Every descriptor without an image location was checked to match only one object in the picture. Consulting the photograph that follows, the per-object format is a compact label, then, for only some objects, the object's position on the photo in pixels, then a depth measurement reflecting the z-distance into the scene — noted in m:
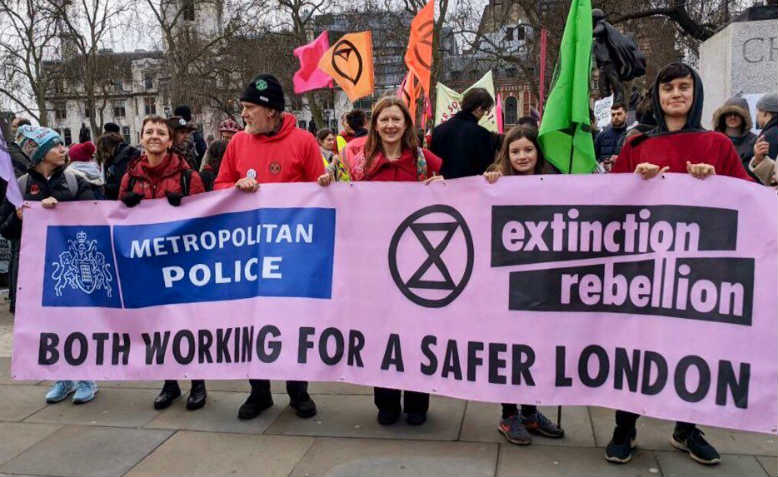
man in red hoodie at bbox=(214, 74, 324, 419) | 4.29
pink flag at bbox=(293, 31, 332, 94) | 8.88
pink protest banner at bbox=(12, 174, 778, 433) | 3.27
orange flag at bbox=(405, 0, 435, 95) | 7.74
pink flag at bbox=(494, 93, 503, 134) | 12.01
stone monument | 8.84
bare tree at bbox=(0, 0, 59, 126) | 32.72
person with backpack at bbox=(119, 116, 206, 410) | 4.41
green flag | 3.77
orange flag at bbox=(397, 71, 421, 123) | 8.39
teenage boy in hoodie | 3.42
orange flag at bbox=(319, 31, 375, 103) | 8.08
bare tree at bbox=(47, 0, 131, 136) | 33.47
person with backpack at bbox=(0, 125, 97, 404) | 4.64
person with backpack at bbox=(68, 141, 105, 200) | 4.93
